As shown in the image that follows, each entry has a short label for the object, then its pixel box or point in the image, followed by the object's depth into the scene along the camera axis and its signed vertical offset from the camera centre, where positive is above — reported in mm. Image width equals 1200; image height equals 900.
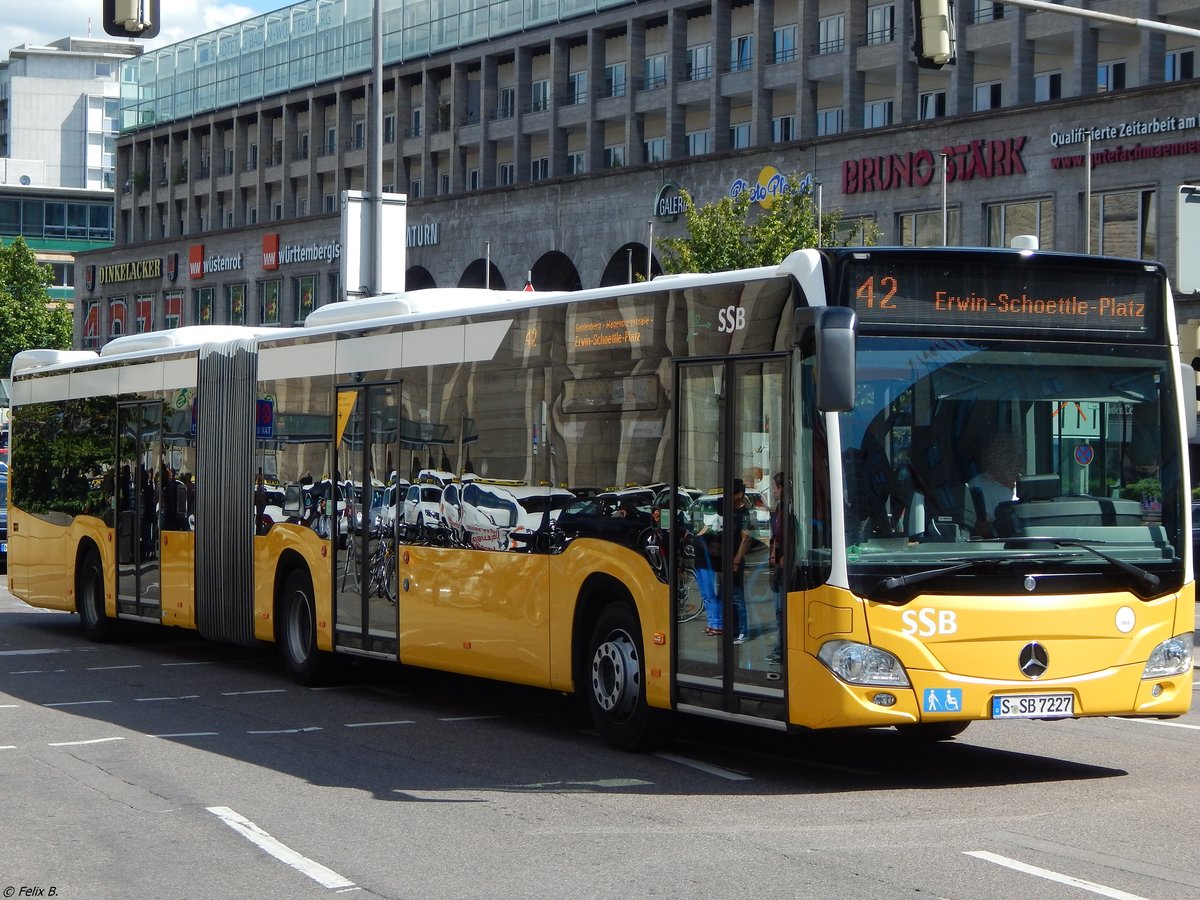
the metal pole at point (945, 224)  40919 +5252
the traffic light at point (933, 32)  14398 +3324
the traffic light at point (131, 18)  13344 +3171
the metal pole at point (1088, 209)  37906 +5132
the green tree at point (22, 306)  89000 +6949
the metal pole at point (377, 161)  24828 +4084
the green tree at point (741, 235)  38156 +4559
